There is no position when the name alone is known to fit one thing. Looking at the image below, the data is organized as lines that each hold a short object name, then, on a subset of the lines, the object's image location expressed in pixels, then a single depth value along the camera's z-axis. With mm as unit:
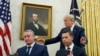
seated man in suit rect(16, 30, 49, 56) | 4102
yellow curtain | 6242
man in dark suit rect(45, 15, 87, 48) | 4375
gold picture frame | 5965
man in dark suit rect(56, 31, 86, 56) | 3916
